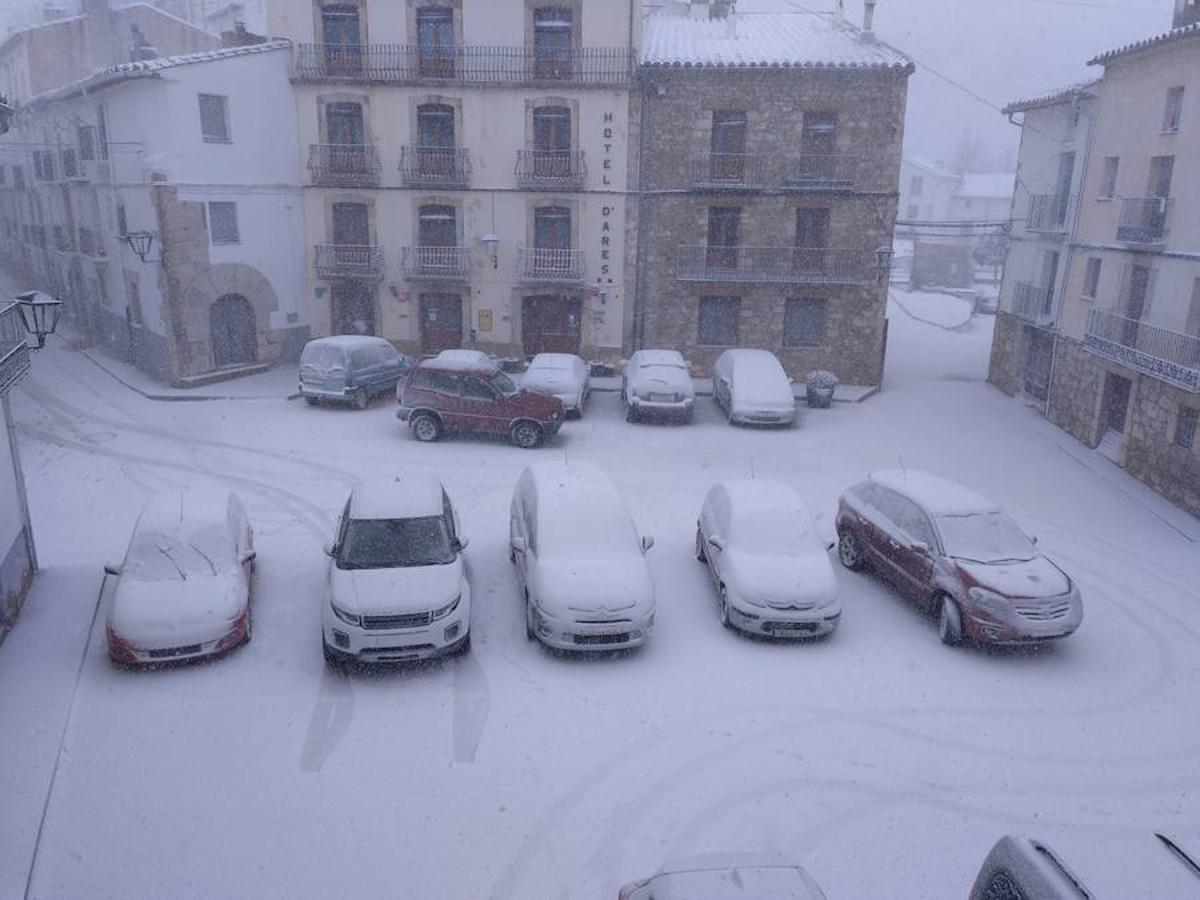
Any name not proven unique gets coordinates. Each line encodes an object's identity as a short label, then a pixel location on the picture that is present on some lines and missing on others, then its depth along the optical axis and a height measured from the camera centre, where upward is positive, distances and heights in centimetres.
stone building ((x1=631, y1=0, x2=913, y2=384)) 2503 +73
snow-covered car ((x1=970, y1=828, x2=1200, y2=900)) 522 -387
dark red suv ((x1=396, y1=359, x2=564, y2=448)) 1966 -405
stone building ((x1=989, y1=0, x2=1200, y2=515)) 1789 -104
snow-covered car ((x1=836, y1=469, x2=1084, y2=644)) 1120 -439
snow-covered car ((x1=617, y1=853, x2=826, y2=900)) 571 -418
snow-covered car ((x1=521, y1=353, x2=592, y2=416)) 2172 -386
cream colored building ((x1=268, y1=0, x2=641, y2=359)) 2516 +135
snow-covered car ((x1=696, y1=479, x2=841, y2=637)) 1142 -442
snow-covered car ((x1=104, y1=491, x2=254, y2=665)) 1035 -439
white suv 1034 -426
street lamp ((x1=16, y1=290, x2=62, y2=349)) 1212 -137
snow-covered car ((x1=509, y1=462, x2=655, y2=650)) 1084 -428
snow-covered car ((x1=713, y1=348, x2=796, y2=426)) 2180 -410
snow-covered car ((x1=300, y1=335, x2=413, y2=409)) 2198 -379
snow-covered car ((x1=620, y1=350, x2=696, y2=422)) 2178 -410
